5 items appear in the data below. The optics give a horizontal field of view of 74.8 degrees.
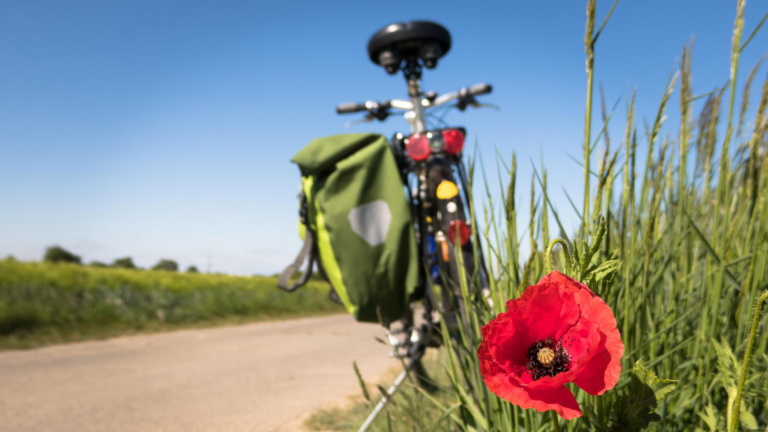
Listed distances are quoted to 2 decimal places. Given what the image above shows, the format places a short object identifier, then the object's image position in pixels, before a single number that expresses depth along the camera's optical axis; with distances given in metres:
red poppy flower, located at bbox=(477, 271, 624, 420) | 0.47
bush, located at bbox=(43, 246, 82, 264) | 32.06
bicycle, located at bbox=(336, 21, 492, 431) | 2.28
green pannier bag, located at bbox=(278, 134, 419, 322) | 2.16
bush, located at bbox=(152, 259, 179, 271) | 33.66
